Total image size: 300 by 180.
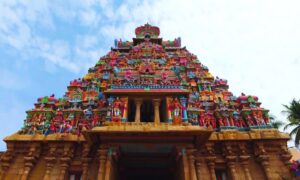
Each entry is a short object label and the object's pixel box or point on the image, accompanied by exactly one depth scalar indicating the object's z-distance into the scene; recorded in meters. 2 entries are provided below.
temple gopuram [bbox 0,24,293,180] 11.33
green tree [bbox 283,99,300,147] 20.08
